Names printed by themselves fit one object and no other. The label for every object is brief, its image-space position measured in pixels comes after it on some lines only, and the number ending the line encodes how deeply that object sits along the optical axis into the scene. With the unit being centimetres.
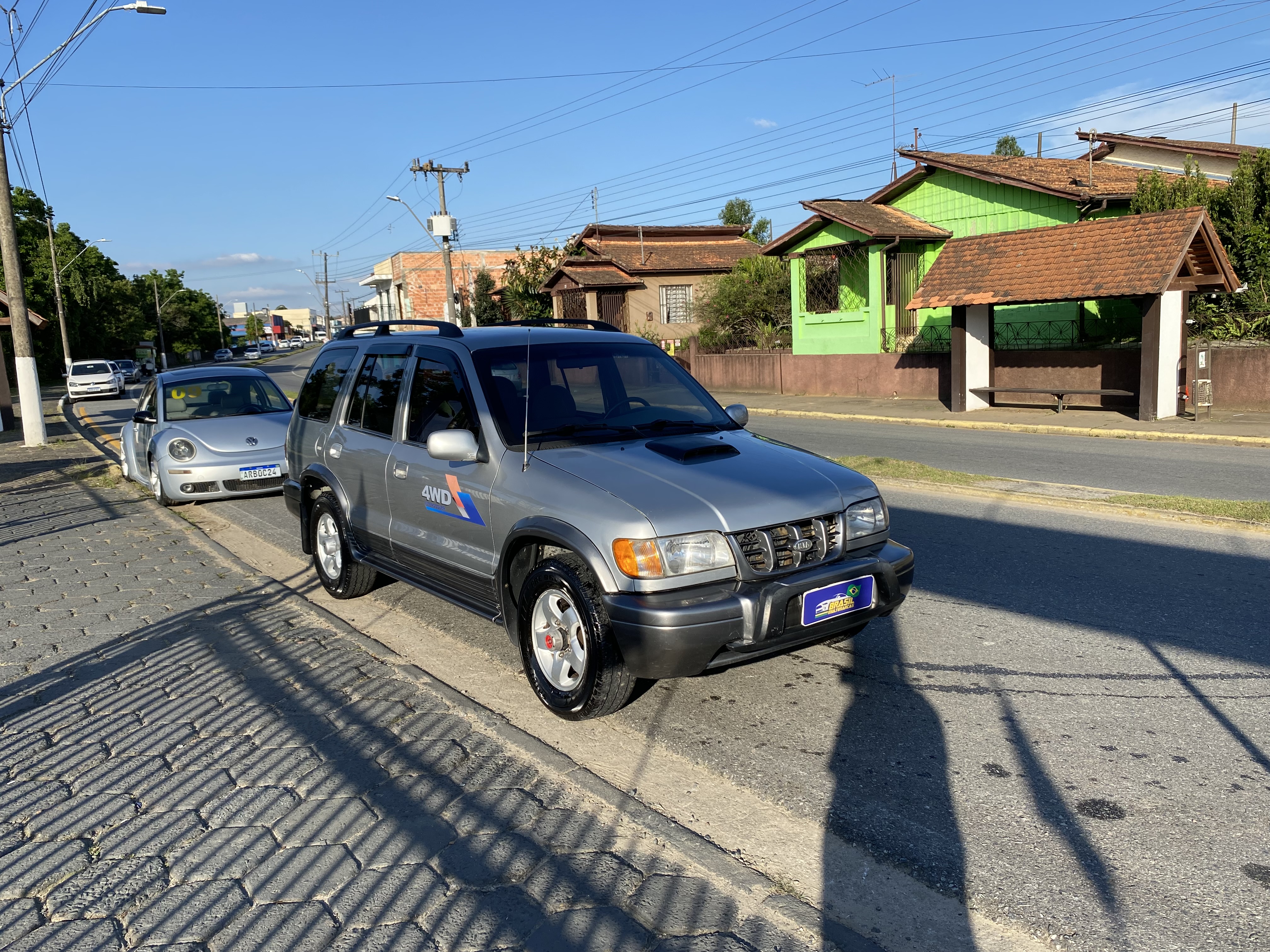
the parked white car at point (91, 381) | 4156
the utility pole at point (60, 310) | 4959
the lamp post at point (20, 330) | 1894
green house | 2339
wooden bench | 2012
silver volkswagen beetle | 1136
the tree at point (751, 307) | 3256
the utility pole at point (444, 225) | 4181
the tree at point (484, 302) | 5812
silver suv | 437
